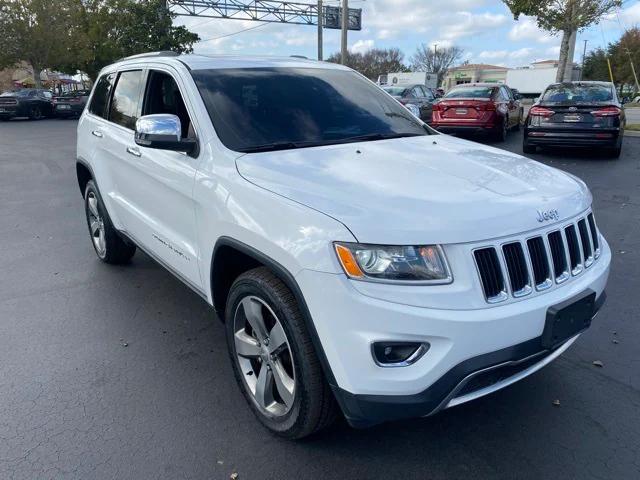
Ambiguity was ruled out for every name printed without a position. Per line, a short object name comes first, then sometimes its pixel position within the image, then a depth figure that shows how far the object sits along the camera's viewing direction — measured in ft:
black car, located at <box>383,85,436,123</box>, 59.57
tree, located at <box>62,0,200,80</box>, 99.66
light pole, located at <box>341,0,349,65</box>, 80.13
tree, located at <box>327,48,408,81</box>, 252.01
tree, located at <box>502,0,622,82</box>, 53.62
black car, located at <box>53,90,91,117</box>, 88.58
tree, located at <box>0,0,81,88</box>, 106.49
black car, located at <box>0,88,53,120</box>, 82.90
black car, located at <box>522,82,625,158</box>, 34.40
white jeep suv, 6.98
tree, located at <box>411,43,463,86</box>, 267.59
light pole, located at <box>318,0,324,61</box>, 111.07
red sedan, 43.01
